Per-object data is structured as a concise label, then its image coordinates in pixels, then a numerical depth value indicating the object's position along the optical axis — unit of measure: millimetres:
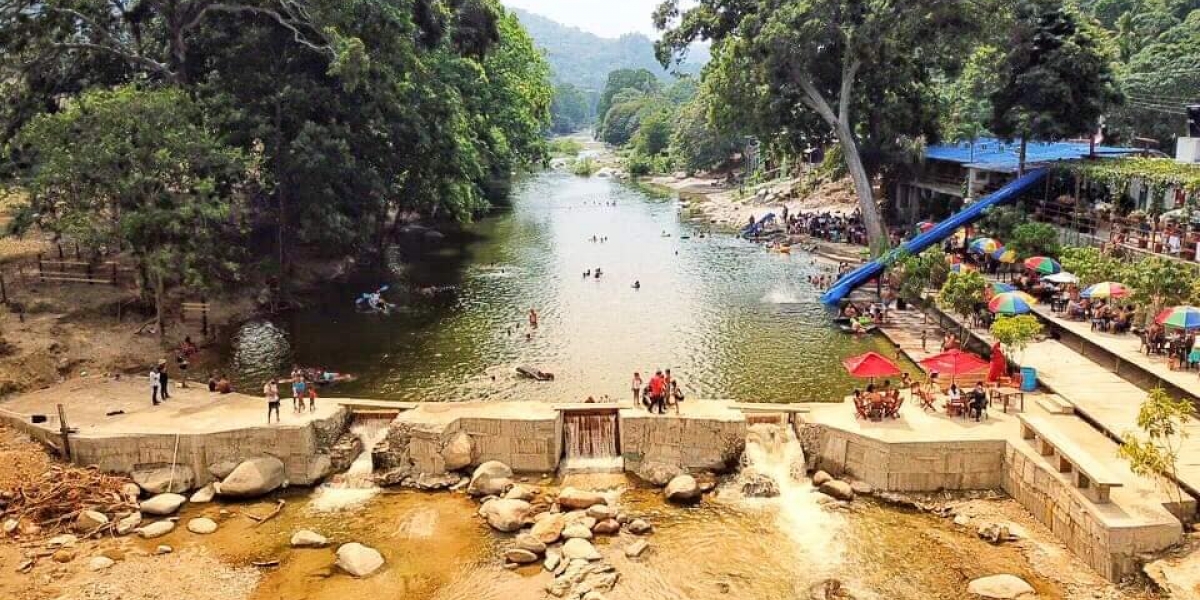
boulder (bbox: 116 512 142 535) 22547
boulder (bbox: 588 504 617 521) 22641
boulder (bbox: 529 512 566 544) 21734
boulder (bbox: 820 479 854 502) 23484
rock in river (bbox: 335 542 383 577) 20566
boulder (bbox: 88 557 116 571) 20750
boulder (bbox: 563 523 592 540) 21766
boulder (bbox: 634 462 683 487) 24859
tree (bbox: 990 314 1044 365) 28578
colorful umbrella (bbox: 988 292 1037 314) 32000
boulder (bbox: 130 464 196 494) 24469
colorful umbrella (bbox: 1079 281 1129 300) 31594
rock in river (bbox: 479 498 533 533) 22422
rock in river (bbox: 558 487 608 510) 23312
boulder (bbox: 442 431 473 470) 25609
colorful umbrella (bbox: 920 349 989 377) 26594
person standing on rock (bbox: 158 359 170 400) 28562
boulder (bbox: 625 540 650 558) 21234
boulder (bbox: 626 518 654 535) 22328
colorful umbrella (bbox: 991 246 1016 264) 41031
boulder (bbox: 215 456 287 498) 24281
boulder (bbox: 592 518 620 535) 22203
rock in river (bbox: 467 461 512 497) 24438
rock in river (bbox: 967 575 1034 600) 18672
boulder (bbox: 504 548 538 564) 21016
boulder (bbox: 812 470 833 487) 24256
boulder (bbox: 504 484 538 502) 23812
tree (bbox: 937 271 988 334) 35344
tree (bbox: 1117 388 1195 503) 19219
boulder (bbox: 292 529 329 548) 21859
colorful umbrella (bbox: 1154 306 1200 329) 27016
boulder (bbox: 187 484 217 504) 24250
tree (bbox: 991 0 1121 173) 45312
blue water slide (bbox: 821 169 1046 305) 44250
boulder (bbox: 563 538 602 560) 20906
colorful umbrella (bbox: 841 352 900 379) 26641
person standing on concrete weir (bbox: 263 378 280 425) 25984
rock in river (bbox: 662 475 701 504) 23797
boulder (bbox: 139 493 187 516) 23414
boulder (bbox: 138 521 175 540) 22359
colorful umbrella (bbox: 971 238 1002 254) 42688
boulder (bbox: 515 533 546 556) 21297
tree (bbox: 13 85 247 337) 32969
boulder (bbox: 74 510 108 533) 22594
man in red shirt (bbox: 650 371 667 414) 26312
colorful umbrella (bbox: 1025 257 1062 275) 36562
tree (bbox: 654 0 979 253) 46031
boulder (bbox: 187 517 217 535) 22562
